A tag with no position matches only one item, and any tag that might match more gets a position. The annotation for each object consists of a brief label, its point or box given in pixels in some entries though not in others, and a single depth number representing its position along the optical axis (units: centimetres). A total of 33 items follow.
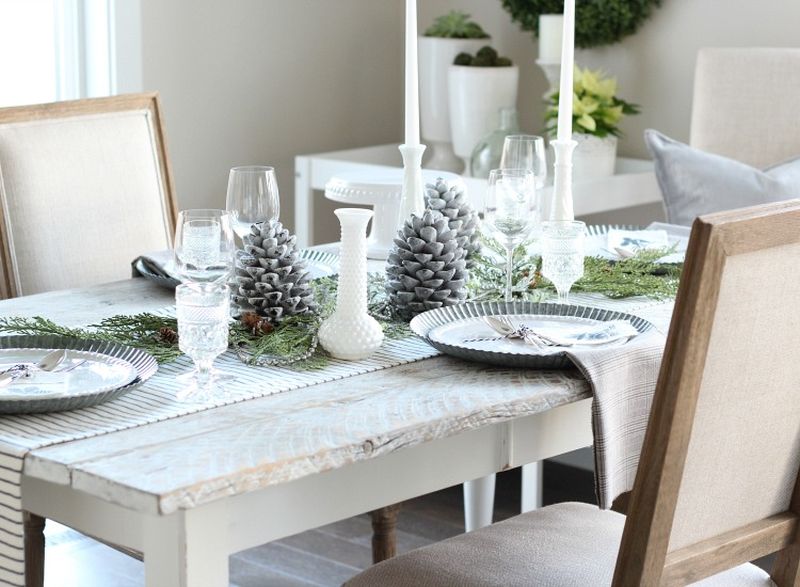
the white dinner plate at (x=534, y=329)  307
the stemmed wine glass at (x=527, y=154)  353
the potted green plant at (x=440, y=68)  547
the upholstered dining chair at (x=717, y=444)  271
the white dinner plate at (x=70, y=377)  283
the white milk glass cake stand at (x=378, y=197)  370
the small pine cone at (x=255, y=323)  315
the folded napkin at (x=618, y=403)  295
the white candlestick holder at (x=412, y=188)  351
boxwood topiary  532
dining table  261
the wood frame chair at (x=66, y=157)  376
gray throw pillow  453
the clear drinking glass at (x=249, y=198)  330
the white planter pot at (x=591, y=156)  509
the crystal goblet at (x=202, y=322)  283
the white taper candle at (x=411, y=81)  342
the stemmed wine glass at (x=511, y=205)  332
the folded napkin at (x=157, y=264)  354
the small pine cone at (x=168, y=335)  313
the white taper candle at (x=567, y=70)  349
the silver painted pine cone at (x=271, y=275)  318
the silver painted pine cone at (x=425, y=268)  323
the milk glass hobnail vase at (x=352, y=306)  306
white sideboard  500
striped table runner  267
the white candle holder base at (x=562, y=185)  358
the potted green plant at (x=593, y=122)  507
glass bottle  503
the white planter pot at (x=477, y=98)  526
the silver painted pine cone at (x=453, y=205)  346
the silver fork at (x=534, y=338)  308
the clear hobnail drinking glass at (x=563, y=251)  327
